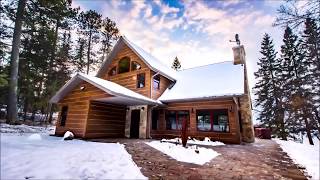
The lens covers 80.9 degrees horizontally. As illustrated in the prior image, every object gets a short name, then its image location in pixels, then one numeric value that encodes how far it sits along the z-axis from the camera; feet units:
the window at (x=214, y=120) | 41.60
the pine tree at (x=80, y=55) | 84.28
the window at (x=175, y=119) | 46.66
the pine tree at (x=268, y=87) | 79.40
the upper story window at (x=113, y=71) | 58.80
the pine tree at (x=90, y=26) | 81.45
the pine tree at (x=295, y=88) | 60.33
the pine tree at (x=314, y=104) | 59.55
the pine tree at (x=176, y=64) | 127.44
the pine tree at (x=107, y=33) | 86.69
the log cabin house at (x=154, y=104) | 39.58
